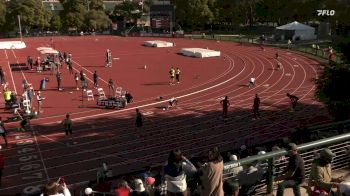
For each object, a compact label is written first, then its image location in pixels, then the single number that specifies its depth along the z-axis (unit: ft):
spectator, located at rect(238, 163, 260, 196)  24.61
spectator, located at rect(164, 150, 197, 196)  20.70
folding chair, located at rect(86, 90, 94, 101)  91.73
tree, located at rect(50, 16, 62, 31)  277.85
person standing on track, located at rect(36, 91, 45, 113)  81.05
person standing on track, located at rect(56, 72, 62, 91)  99.48
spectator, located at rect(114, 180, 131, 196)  24.36
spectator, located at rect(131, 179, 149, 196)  23.28
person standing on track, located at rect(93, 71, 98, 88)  101.97
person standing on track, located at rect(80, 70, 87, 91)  97.50
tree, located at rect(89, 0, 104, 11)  294.46
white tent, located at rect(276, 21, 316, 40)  199.62
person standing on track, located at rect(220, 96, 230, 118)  73.07
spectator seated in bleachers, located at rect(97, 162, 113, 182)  41.56
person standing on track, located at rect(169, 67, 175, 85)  108.78
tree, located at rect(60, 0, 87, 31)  271.90
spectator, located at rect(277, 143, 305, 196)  21.79
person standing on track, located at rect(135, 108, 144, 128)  69.79
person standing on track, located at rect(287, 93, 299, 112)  79.77
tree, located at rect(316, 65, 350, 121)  53.21
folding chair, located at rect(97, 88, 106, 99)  89.71
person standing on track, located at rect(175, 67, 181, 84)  109.60
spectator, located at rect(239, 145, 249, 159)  38.87
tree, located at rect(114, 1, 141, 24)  308.81
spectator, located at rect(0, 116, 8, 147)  60.43
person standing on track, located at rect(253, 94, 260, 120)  73.20
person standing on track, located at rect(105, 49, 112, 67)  136.56
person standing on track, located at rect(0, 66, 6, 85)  107.61
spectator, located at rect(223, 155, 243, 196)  20.98
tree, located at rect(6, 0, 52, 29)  261.65
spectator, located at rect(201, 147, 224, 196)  20.03
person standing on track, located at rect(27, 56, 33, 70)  132.01
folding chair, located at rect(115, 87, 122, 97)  90.43
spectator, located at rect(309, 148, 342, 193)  20.98
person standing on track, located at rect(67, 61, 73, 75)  124.28
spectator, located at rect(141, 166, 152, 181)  30.95
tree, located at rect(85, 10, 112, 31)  270.46
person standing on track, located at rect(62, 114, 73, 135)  65.89
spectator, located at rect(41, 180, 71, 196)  19.51
